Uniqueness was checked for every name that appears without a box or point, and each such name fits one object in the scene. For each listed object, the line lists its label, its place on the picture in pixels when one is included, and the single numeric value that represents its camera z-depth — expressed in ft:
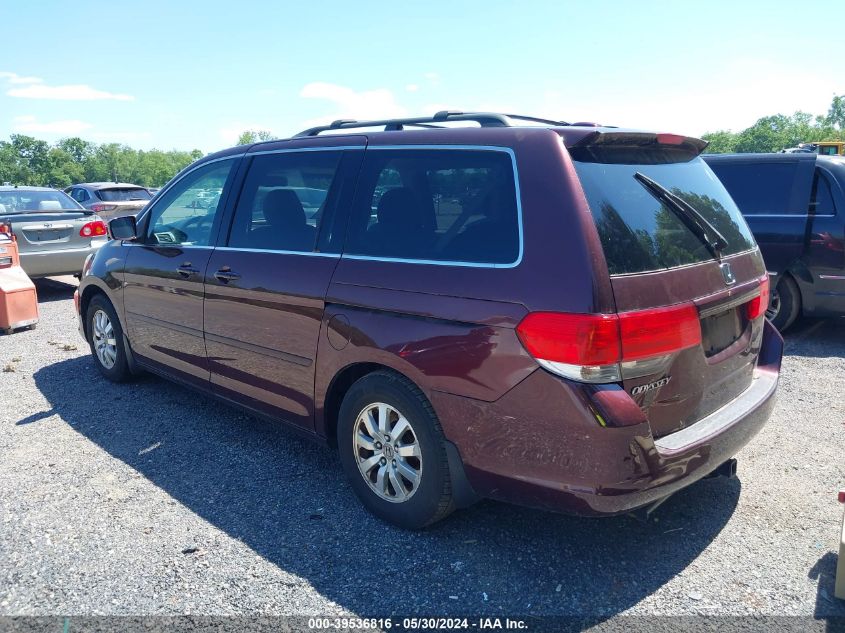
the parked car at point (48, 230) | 30.45
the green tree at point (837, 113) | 383.86
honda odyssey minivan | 8.32
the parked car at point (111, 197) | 54.44
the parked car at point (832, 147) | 70.56
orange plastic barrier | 24.14
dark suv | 21.84
